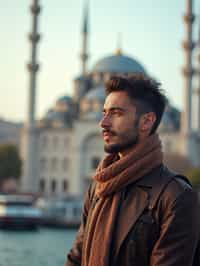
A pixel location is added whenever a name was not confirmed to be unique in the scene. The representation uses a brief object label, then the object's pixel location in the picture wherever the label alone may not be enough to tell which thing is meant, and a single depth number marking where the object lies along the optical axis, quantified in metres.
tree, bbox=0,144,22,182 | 38.39
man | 2.22
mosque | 40.14
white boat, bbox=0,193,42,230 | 24.39
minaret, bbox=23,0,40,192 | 37.17
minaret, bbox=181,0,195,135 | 37.29
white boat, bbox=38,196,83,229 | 28.17
